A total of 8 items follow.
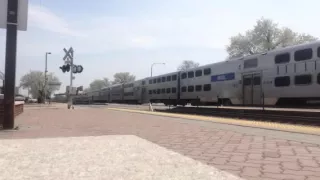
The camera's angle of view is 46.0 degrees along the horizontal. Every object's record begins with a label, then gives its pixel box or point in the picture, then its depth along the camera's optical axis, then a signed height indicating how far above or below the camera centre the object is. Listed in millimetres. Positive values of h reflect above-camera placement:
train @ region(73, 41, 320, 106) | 17688 +1505
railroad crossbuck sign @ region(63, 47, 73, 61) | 30300 +3965
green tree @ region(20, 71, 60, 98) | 106062 +6781
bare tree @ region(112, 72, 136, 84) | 139350 +10368
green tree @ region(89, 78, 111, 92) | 160375 +9235
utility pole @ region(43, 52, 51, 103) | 62888 +6520
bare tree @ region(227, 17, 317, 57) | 66312 +12063
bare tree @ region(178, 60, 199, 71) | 108000 +11939
